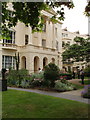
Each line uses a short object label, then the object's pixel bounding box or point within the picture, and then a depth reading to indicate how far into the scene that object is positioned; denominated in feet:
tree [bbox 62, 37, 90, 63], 45.57
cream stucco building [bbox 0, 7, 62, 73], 66.04
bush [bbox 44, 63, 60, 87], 30.52
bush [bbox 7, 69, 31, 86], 38.01
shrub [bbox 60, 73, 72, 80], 55.69
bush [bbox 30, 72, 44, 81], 35.35
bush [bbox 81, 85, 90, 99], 22.34
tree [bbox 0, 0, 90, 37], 17.37
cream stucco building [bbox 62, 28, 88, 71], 126.74
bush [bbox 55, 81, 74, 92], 29.34
